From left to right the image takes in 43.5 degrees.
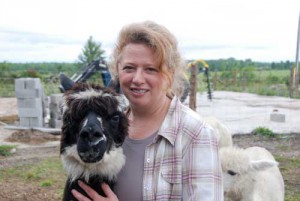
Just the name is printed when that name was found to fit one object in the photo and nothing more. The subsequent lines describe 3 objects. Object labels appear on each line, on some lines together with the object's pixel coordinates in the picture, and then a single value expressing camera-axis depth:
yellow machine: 18.93
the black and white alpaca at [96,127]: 1.96
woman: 1.90
